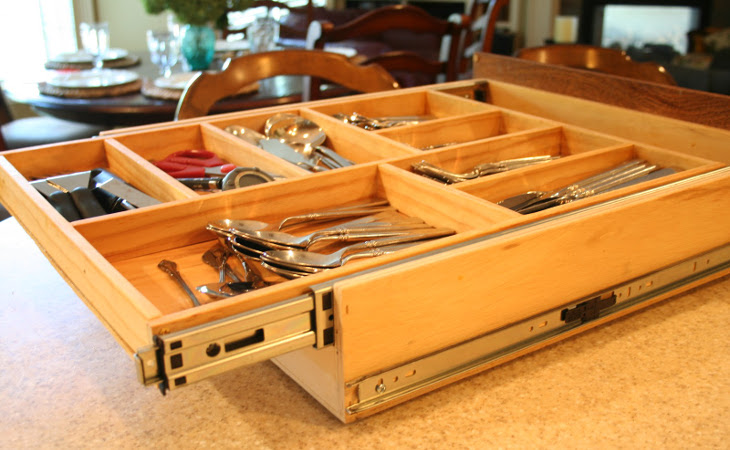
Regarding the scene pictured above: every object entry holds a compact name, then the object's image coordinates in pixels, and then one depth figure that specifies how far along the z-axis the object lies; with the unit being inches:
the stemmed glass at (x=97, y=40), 99.3
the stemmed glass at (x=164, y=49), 92.1
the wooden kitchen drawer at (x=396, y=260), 22.0
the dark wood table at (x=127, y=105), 78.2
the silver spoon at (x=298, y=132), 44.1
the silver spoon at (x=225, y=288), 26.2
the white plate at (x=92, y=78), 82.6
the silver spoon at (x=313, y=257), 27.1
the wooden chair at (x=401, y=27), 82.8
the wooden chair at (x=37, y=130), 98.5
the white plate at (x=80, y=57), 102.7
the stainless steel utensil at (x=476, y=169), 36.1
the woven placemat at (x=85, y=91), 81.8
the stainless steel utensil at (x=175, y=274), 27.2
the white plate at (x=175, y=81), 82.0
